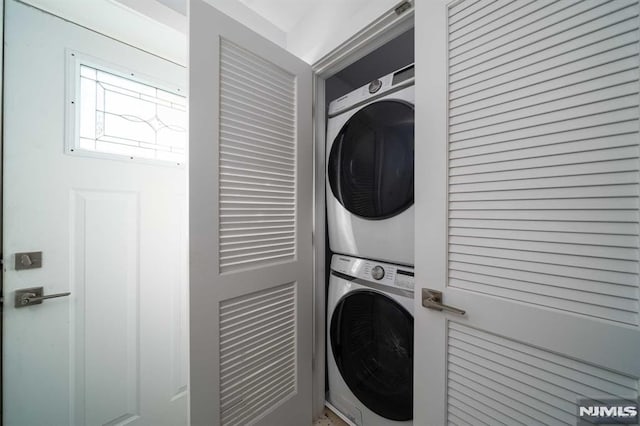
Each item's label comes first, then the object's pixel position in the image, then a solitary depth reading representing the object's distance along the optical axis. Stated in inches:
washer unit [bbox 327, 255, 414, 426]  37.1
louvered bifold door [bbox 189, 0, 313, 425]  31.1
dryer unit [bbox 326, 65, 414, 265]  37.3
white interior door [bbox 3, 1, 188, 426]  32.2
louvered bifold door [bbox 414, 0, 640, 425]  19.5
